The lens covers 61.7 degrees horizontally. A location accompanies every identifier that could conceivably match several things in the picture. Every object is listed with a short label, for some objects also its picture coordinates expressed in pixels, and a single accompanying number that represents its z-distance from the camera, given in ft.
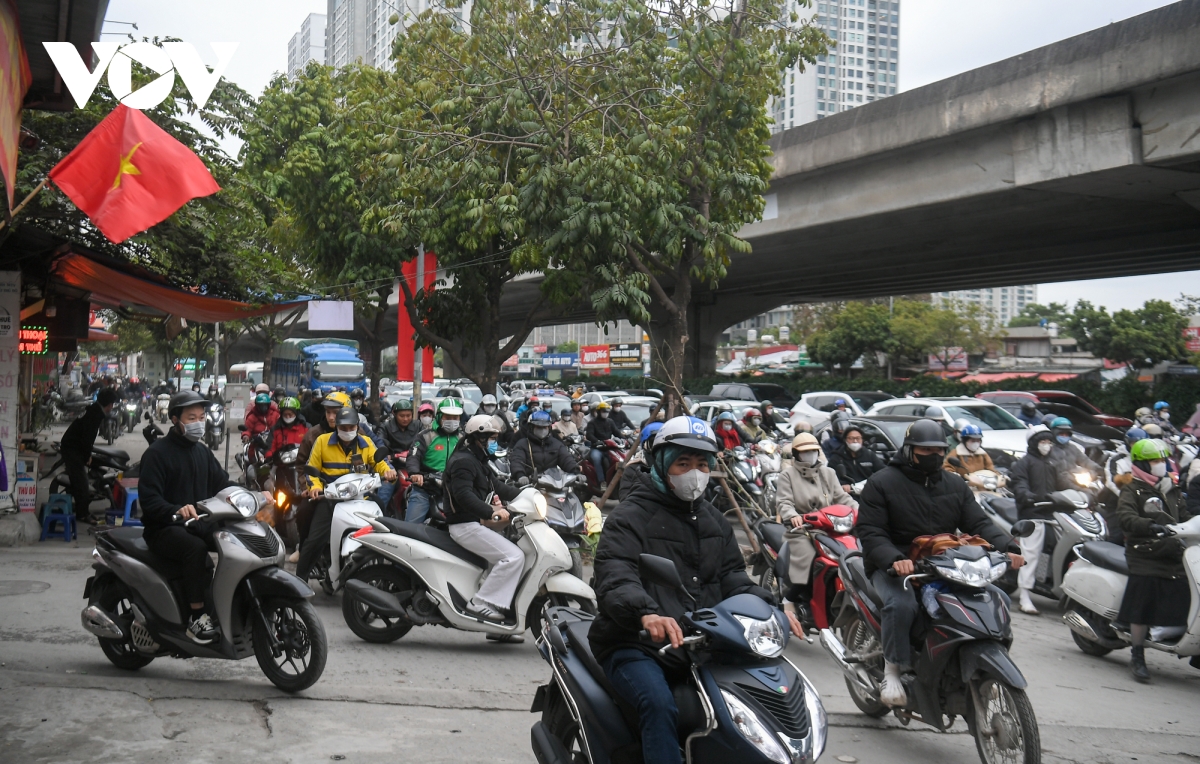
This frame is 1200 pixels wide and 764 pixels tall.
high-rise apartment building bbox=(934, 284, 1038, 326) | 581.53
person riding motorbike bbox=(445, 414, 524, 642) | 22.25
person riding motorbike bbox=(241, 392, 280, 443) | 45.06
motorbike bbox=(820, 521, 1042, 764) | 14.61
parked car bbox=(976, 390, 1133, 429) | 68.18
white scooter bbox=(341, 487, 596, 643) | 22.41
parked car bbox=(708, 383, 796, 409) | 96.45
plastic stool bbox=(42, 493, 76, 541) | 37.52
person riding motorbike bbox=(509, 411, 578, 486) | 31.71
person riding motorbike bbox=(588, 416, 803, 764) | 11.46
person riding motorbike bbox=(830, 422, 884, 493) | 38.60
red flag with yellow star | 21.79
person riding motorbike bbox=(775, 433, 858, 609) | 25.26
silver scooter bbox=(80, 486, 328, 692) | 18.35
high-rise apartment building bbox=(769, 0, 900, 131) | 458.91
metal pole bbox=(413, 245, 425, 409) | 63.74
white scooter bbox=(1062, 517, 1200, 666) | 22.36
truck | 125.18
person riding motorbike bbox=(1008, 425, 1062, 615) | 31.09
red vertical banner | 63.93
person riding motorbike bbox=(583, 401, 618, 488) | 55.21
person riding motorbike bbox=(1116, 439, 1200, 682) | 22.24
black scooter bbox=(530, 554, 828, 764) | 10.64
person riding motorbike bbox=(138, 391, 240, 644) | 18.53
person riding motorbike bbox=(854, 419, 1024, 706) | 16.58
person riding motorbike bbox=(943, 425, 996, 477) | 35.14
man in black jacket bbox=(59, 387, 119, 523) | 38.88
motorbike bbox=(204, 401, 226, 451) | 75.82
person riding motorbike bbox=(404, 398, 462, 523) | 29.14
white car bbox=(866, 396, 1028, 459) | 50.47
